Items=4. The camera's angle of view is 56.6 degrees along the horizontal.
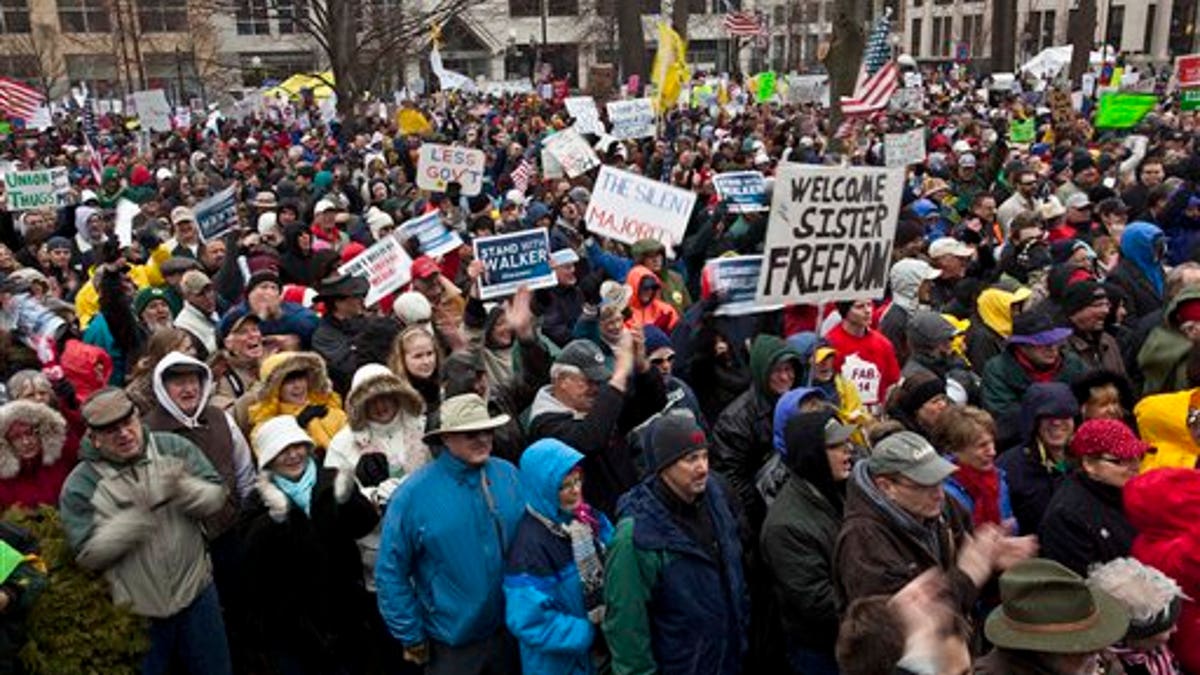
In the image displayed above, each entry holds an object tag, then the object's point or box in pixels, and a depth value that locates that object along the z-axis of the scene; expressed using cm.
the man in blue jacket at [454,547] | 427
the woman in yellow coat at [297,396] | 548
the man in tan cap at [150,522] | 438
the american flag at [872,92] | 1566
